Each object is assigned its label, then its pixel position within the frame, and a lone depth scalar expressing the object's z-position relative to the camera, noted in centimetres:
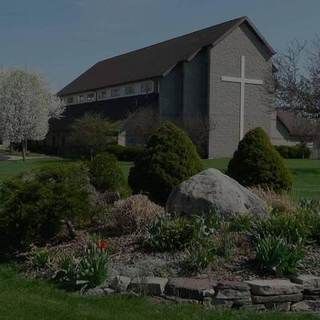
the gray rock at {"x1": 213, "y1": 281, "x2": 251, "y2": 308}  689
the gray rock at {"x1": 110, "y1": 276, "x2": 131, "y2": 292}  731
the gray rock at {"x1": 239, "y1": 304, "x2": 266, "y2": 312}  684
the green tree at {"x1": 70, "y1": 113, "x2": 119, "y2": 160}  5103
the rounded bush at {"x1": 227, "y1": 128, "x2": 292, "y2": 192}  1311
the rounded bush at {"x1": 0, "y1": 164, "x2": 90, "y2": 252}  939
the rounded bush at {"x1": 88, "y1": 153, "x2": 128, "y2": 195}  1262
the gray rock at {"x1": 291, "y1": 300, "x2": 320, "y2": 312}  700
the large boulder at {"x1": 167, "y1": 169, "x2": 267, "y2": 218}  941
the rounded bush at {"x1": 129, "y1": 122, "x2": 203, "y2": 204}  1214
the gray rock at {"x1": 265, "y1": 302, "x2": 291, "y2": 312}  694
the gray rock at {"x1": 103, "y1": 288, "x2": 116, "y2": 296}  725
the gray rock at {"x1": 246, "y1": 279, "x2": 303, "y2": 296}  696
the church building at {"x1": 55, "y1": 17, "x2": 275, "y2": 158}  5416
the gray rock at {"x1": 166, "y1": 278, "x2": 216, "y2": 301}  696
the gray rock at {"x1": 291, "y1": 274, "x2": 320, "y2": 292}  715
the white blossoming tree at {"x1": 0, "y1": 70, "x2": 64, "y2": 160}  5691
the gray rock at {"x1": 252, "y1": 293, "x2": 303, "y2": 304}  694
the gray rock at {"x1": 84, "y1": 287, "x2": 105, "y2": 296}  725
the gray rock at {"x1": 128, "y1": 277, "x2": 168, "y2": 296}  716
